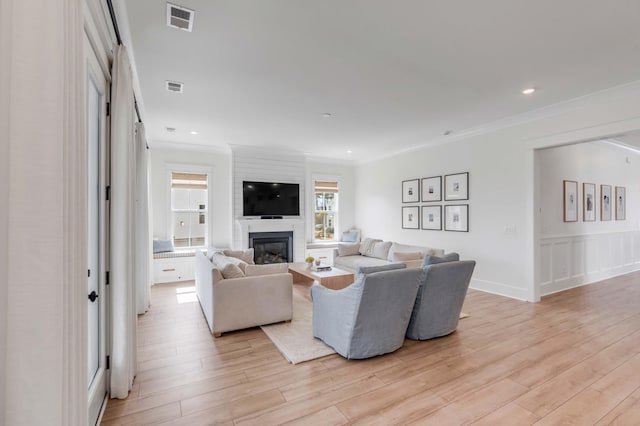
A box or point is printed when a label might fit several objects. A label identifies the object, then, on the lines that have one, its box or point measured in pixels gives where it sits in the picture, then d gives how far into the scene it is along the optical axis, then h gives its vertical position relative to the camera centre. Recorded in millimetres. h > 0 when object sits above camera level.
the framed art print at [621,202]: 6301 +256
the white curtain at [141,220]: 3844 -79
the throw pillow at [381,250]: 5998 -708
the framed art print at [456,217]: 5469 -47
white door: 2078 -133
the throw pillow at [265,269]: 3559 -656
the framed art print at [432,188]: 5953 +523
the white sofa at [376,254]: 5168 -756
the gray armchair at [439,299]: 3059 -871
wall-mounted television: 6652 +358
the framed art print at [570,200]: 5277 +255
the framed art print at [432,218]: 5973 -69
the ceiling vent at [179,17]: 2232 +1502
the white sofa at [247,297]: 3316 -946
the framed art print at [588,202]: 5611 +240
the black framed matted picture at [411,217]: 6473 -55
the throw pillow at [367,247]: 6383 -683
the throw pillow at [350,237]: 7996 -593
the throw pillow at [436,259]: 3215 -481
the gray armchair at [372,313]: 2637 -892
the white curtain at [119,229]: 2205 -107
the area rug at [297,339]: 2854 -1308
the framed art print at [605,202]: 5984 +250
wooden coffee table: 4246 -896
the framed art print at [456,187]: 5469 +517
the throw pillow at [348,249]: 6477 -751
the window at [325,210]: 8031 +121
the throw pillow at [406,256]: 5137 -703
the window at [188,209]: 6445 +115
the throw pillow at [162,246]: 6016 -634
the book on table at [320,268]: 4884 -862
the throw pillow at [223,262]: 3597 -590
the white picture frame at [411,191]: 6453 +519
